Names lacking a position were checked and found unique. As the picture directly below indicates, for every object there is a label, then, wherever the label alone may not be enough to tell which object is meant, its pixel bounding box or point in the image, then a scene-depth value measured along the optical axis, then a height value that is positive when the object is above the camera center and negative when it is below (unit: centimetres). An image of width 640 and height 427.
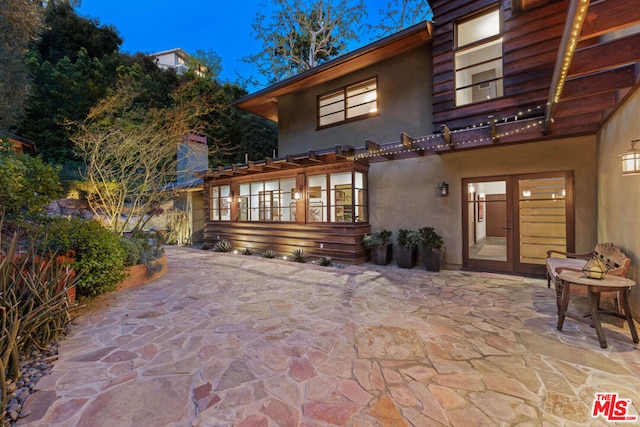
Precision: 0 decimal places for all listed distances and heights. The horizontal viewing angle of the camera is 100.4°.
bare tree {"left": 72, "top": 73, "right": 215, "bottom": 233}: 641 +178
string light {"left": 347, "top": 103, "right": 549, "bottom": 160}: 502 +151
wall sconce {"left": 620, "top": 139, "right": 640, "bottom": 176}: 293 +55
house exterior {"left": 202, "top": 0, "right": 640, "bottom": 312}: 373 +147
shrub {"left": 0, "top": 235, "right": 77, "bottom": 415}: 210 -90
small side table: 276 -89
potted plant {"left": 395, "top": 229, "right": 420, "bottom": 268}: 645 -89
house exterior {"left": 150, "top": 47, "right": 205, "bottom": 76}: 3088 +1895
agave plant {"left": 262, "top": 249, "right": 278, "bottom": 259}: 832 -126
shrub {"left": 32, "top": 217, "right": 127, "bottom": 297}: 383 -48
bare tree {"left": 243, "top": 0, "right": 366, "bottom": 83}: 1459 +1033
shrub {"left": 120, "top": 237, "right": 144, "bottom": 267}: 505 -69
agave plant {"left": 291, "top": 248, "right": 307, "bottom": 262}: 767 -123
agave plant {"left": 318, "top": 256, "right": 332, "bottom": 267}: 702 -127
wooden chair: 316 -73
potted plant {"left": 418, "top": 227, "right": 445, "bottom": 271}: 611 -88
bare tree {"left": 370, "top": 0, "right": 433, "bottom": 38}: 1330 +1017
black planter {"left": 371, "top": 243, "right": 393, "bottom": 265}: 691 -110
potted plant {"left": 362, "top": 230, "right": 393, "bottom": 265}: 693 -89
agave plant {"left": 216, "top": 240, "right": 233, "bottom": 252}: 973 -116
